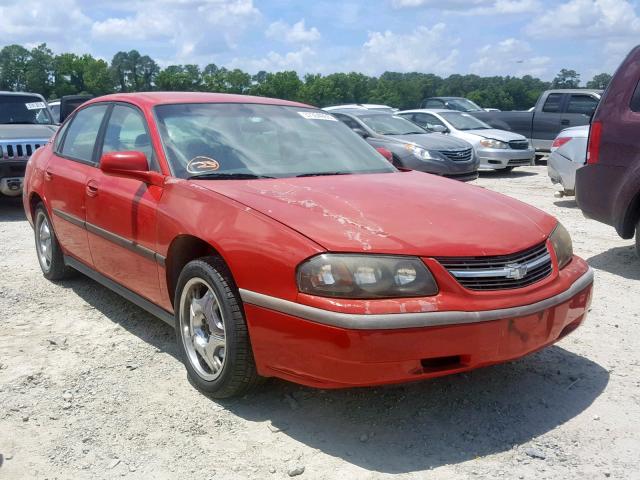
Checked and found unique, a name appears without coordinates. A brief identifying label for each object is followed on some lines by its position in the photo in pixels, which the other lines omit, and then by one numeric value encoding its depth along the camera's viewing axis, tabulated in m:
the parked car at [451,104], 20.38
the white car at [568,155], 8.96
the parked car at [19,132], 9.08
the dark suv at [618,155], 5.58
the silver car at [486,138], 13.83
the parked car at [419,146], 11.54
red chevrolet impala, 2.81
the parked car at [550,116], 15.18
